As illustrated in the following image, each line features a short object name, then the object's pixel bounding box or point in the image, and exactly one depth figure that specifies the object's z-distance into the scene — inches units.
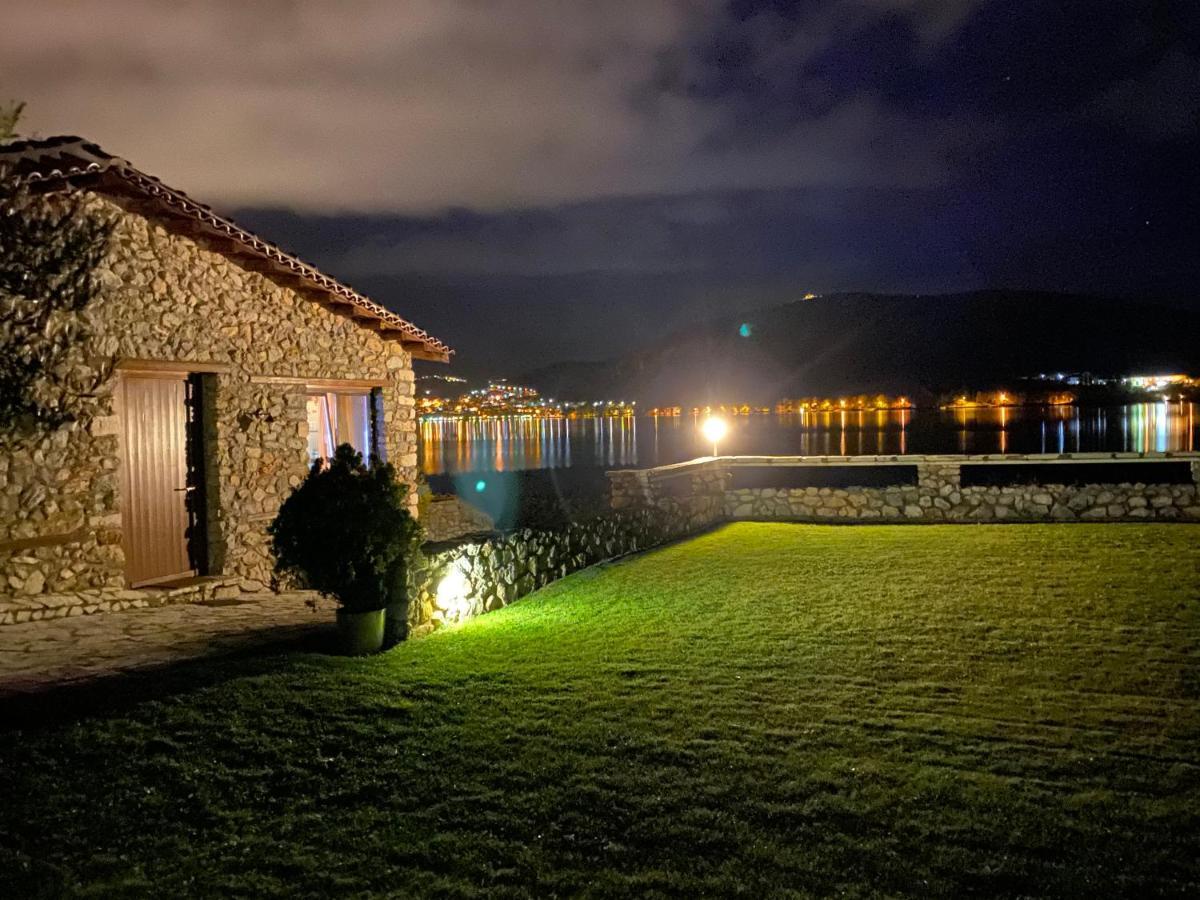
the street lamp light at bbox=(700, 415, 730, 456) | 812.0
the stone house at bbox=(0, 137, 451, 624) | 354.0
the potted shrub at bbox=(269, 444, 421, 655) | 302.0
